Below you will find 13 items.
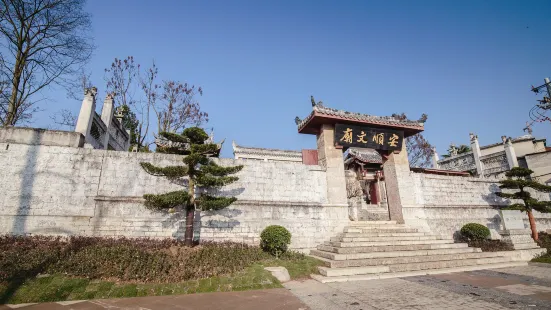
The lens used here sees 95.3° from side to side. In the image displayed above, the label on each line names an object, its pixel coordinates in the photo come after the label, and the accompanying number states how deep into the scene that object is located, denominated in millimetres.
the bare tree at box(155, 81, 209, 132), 19422
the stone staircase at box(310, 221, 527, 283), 7633
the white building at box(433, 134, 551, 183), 21266
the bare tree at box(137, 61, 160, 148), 19250
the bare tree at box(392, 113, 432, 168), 25578
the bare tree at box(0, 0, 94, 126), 12203
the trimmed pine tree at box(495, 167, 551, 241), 12422
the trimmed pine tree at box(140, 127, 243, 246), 7898
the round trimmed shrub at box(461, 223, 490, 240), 11617
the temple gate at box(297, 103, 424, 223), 11570
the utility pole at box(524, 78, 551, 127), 14156
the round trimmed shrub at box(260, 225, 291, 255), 8812
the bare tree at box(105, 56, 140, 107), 19062
